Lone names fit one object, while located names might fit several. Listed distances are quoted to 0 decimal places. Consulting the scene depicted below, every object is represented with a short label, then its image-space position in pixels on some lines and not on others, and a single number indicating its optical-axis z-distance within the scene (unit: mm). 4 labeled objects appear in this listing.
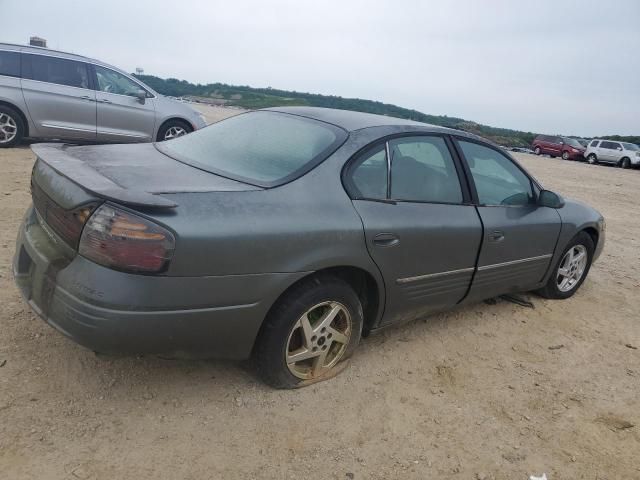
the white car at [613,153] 28844
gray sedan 2184
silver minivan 8133
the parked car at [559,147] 31672
